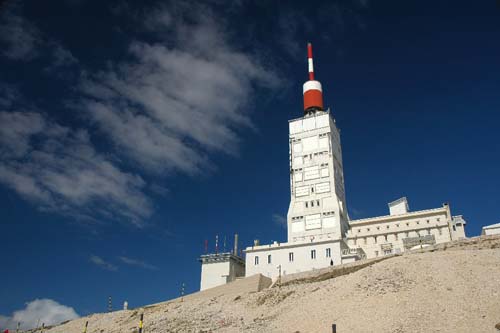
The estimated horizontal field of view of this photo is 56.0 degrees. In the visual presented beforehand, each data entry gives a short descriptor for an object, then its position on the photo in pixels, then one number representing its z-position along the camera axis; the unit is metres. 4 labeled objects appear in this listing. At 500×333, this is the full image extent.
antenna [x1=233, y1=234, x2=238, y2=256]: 89.68
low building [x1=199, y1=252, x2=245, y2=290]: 84.62
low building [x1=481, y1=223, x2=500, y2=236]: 68.62
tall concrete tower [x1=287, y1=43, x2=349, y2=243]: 82.31
